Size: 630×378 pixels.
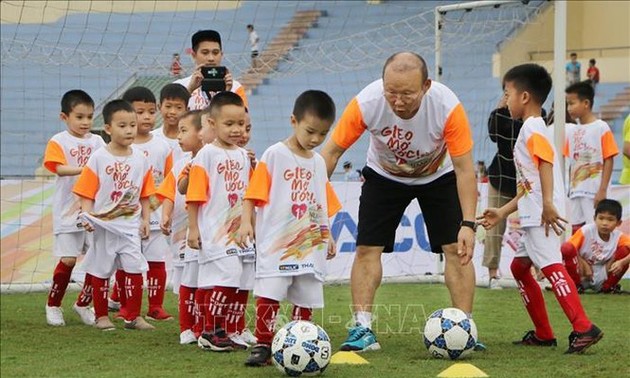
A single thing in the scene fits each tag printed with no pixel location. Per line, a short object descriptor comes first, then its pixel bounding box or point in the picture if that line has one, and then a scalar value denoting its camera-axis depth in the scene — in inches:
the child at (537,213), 276.5
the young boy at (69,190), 359.6
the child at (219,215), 283.0
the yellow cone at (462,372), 233.9
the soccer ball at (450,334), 259.0
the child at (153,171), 361.4
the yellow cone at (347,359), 257.9
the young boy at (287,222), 252.4
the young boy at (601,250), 453.1
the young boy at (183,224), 310.2
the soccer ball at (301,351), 236.4
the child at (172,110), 350.0
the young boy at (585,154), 467.2
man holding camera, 339.6
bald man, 258.2
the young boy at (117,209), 335.3
